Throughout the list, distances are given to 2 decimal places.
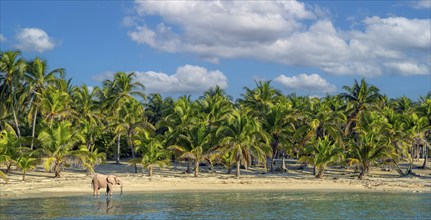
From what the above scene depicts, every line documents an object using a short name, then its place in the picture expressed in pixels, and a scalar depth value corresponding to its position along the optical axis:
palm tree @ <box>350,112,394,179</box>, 50.91
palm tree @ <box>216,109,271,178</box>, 47.81
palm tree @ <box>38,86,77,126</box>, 49.84
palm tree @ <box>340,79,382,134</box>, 66.06
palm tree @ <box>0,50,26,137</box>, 50.75
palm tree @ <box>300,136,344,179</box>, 50.38
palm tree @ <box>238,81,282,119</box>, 65.49
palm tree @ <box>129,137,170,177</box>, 47.09
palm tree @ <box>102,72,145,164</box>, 65.19
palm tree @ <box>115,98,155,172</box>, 58.74
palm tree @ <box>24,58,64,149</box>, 51.94
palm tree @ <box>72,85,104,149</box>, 57.04
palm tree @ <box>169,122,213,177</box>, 48.53
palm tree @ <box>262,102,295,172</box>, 54.03
